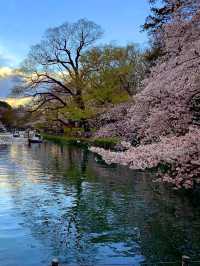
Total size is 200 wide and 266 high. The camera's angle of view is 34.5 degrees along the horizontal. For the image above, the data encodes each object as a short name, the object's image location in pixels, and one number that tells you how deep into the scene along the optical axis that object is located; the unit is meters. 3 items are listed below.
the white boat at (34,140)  56.21
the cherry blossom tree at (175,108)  8.24
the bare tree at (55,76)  48.50
